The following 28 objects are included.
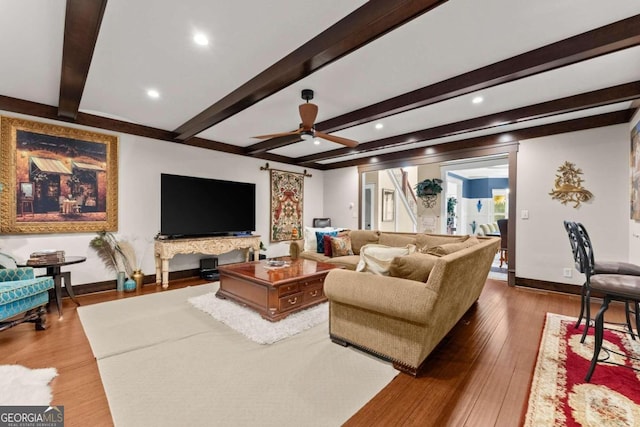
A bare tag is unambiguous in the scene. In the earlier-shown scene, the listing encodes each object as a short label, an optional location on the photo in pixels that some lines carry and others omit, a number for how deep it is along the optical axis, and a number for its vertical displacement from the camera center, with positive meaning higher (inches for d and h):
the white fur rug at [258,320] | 102.2 -45.0
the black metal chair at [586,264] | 89.0 -19.2
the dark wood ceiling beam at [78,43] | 70.4 +50.5
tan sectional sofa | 74.3 -26.7
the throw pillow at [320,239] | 194.7 -20.2
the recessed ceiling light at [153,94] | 127.0 +54.4
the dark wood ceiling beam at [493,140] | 148.6 +47.4
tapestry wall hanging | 249.8 +6.2
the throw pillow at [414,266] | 80.4 -16.2
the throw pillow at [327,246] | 183.3 -23.4
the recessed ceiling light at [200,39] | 86.3 +54.1
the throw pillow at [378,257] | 87.8 -15.0
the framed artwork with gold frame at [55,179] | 135.5 +16.8
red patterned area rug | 62.5 -46.2
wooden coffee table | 114.7 -34.0
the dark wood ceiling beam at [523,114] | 119.0 +50.3
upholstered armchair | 92.7 -29.4
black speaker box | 189.3 -41.4
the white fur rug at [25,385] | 65.9 -44.9
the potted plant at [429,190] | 250.7 +18.6
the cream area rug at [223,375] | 62.9 -45.8
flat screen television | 182.9 +2.7
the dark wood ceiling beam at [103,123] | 135.3 +50.3
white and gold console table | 170.4 -24.4
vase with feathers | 159.2 -24.6
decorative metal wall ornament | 156.4 +13.6
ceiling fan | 124.4 +41.5
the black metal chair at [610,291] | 73.9 -21.6
